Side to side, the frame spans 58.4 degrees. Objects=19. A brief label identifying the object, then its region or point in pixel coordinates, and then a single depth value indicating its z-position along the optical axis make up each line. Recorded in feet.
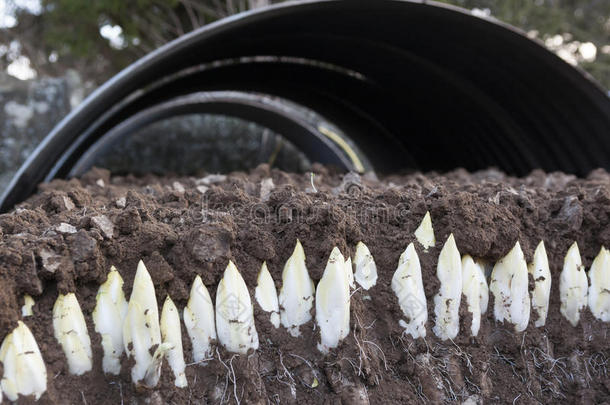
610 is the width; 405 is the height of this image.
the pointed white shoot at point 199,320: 5.22
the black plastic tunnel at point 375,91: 10.42
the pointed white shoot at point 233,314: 5.25
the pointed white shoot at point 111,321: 4.99
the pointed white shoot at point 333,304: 5.45
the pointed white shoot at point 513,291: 6.39
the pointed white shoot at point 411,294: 5.88
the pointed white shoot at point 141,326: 4.87
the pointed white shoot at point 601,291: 6.82
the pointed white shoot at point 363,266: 5.95
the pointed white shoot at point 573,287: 6.76
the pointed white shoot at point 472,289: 6.14
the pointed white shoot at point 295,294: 5.58
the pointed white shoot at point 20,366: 4.43
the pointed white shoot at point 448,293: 6.01
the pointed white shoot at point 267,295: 5.51
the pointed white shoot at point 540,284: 6.59
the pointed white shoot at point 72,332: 4.77
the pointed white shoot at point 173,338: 5.03
